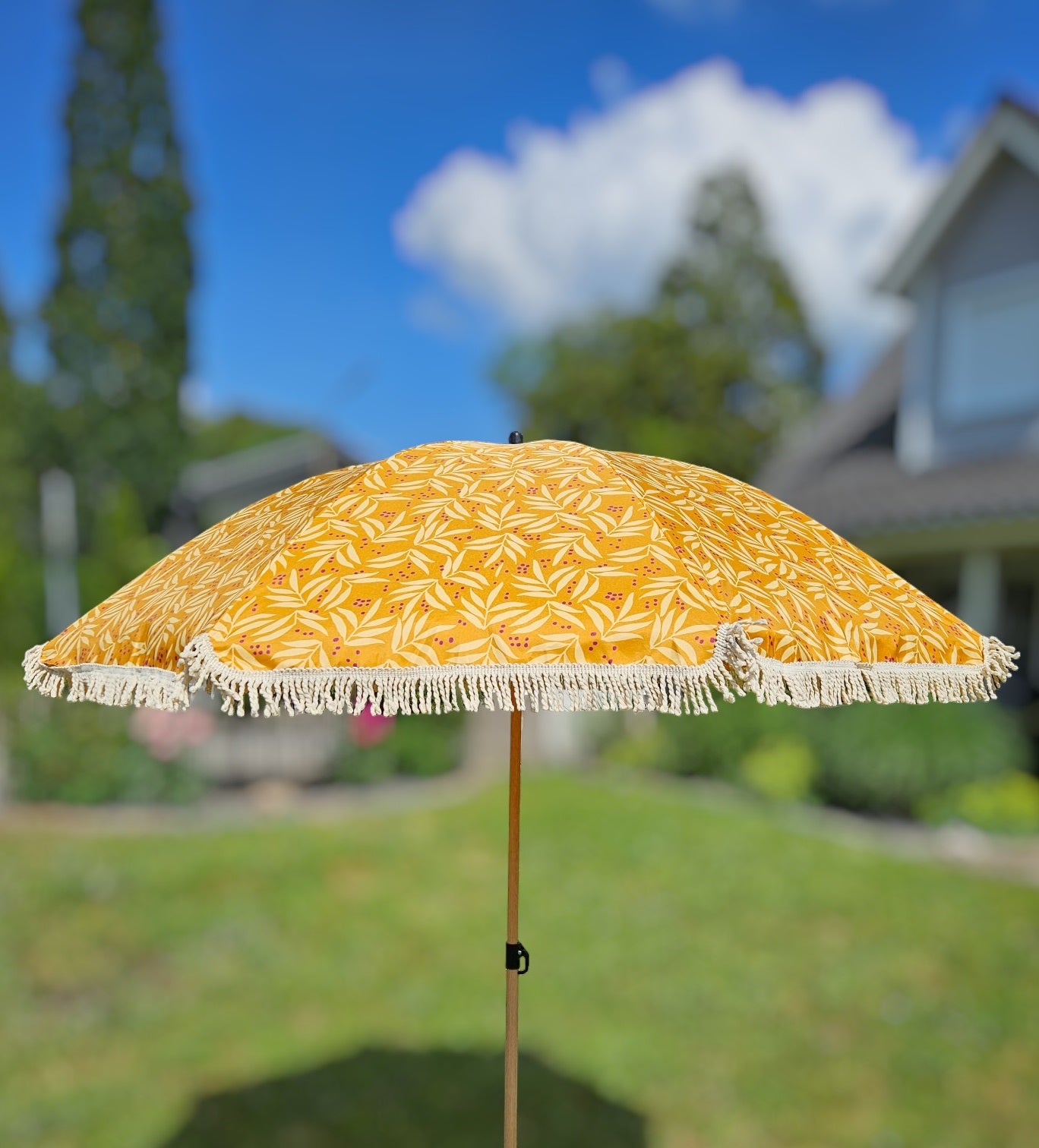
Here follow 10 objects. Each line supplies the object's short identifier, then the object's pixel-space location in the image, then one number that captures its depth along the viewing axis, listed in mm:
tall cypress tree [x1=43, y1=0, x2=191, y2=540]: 20438
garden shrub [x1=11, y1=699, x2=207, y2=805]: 8133
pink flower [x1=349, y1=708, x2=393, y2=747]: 9156
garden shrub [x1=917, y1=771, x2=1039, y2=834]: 7020
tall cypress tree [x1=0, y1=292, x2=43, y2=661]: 9562
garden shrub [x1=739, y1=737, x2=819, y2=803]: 7969
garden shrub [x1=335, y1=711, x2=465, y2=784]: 9188
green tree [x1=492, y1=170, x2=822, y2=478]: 30438
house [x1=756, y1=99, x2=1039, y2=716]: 8180
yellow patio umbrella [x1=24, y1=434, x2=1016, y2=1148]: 1479
